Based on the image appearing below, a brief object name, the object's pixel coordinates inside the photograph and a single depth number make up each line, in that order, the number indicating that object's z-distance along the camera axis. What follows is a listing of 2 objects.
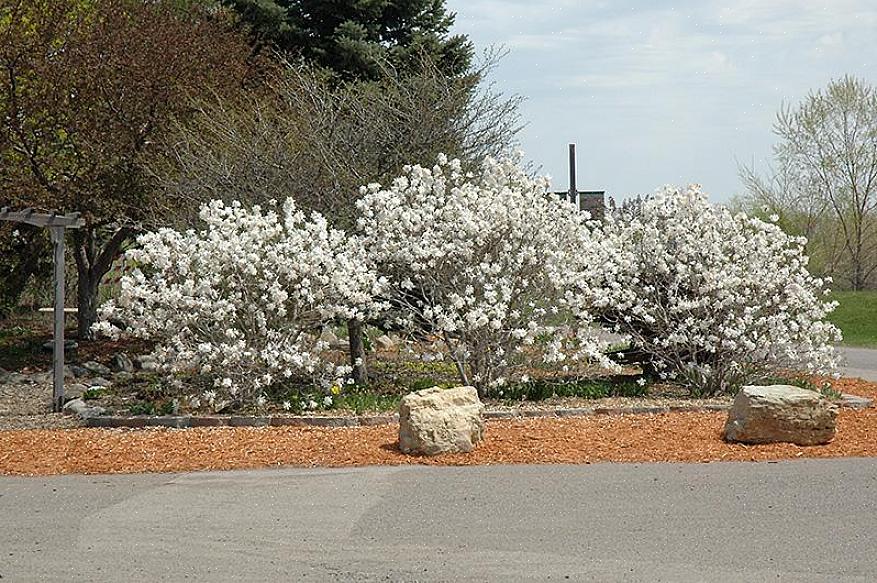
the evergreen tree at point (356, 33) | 24.83
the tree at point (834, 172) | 36.62
